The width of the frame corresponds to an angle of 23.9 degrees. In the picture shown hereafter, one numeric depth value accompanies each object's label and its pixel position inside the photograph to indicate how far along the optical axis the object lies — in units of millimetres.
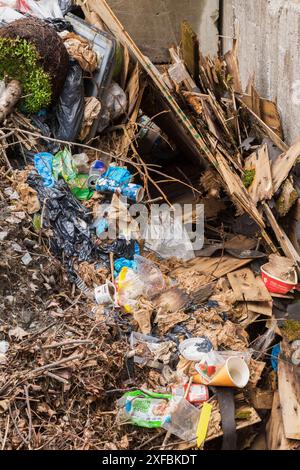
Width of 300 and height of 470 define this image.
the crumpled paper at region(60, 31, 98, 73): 6504
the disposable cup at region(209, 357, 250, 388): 4816
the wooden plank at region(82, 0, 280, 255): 5965
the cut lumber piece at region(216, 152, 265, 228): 5918
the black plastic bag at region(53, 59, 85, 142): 6438
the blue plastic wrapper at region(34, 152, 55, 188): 6090
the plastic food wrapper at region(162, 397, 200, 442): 4676
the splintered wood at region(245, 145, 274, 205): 5922
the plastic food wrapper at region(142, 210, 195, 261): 6363
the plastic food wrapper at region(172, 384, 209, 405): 4840
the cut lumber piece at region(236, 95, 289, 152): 6168
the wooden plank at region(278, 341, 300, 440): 4859
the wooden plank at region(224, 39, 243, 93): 6763
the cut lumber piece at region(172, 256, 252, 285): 6035
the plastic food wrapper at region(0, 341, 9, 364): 4656
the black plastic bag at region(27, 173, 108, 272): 5844
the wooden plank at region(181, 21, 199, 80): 6609
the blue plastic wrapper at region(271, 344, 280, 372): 5348
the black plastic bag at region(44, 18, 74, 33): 6797
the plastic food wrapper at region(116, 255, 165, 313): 5582
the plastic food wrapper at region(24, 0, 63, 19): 7102
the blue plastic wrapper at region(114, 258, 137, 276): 5871
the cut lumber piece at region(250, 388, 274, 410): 5090
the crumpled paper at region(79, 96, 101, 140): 6520
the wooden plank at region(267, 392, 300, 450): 4836
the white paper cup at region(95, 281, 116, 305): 5469
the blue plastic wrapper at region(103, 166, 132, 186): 6223
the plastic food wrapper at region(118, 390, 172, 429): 4684
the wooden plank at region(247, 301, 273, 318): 5664
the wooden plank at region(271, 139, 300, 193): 5801
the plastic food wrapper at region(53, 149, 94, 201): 6199
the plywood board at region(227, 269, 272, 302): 5691
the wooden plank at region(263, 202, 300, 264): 5852
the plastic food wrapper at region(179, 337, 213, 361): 5074
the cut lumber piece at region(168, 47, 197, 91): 6680
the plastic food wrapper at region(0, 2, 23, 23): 6832
